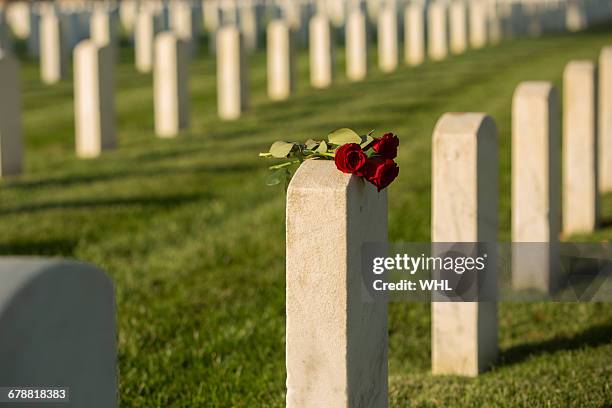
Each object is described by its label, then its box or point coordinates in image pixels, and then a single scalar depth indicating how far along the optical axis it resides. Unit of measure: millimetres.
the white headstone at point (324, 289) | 3520
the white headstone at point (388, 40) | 22516
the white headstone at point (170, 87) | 13719
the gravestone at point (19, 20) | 28969
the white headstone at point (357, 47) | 21031
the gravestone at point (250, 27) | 28333
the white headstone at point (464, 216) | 5277
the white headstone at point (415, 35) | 24062
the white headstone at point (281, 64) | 17328
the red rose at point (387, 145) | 3850
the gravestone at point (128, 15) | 30959
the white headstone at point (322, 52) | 19250
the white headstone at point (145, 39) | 22422
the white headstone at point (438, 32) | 25438
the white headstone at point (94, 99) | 12203
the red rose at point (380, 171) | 3645
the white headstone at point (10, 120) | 10812
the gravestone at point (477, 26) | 29422
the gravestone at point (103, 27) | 22719
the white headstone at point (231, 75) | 15367
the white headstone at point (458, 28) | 27297
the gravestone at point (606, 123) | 10086
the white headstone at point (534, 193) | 6645
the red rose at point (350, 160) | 3582
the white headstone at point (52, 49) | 20219
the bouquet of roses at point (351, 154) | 3602
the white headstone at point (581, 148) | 8516
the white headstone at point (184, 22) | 26156
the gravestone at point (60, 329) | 2375
